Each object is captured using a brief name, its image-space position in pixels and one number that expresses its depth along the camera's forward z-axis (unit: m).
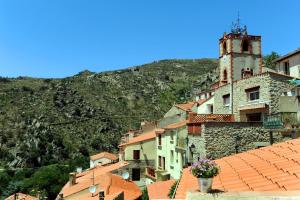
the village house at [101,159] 68.31
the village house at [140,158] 43.19
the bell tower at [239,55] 40.94
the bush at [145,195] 30.07
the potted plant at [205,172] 9.32
